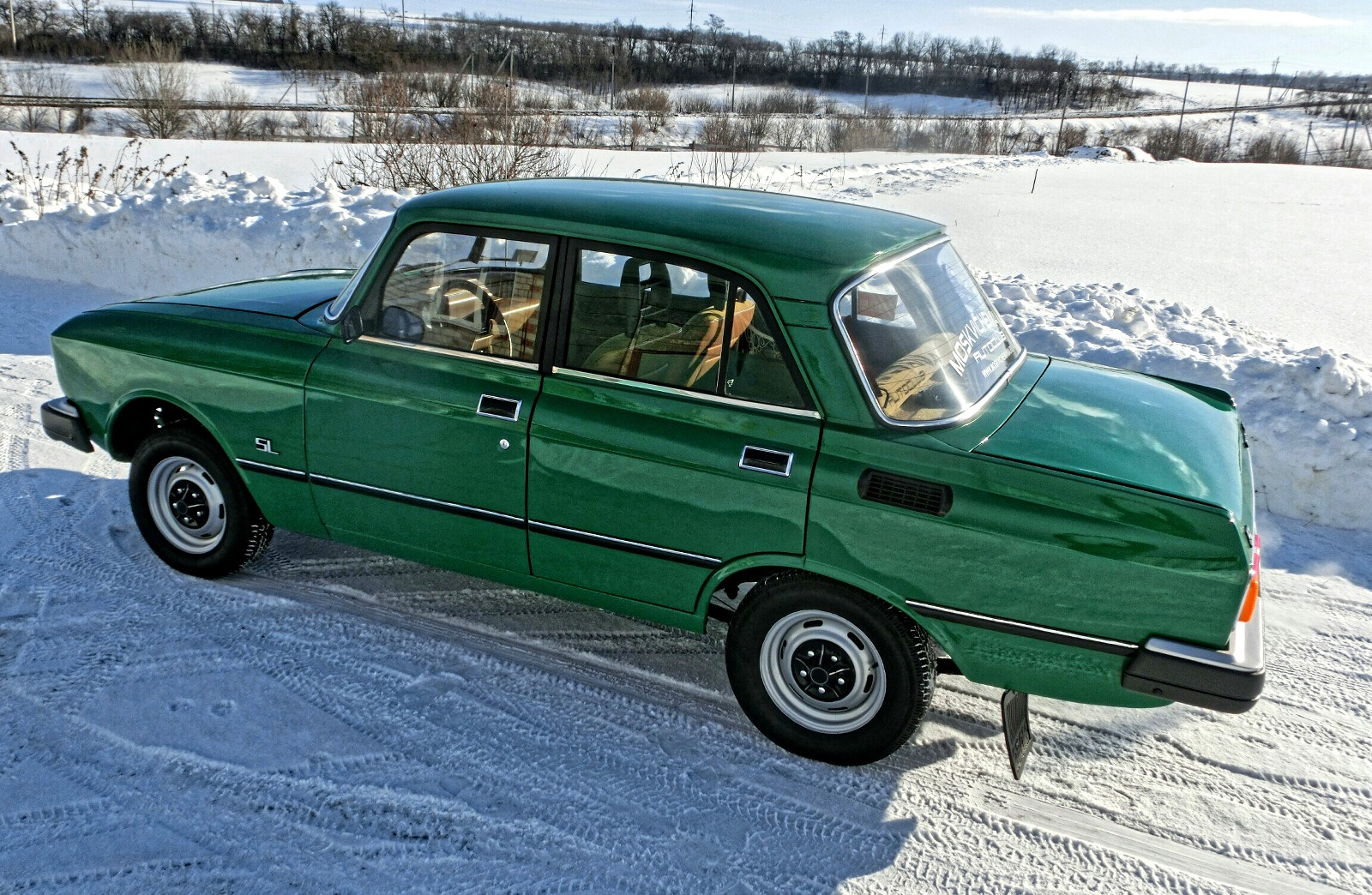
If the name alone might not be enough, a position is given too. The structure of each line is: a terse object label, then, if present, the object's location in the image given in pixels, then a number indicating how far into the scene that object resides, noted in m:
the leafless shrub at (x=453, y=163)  12.41
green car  2.92
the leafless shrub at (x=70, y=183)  11.06
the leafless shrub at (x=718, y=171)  16.64
